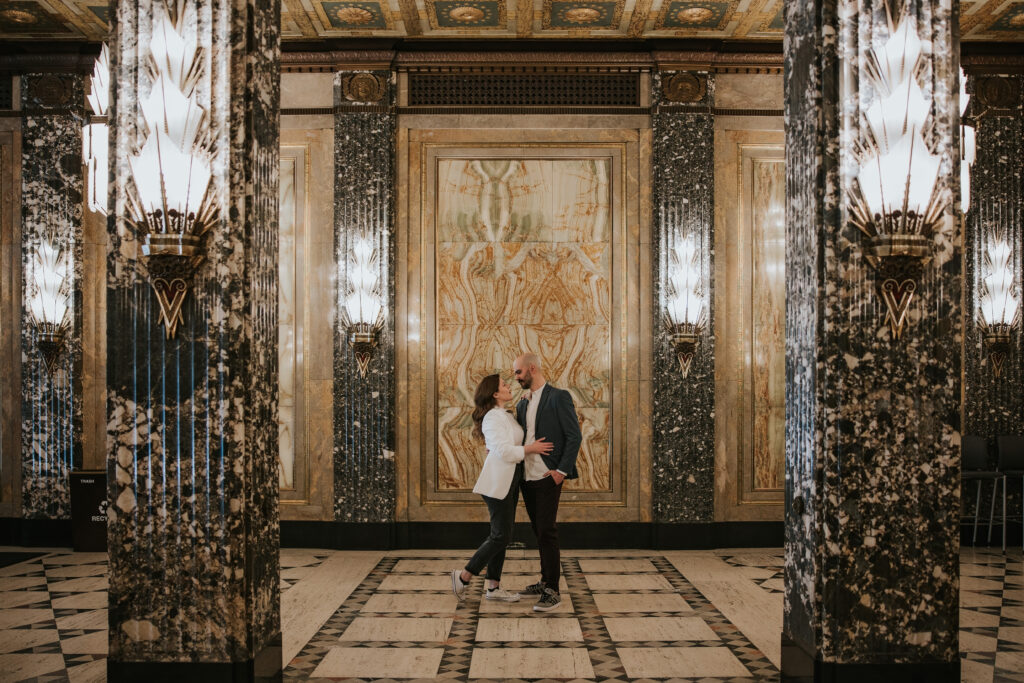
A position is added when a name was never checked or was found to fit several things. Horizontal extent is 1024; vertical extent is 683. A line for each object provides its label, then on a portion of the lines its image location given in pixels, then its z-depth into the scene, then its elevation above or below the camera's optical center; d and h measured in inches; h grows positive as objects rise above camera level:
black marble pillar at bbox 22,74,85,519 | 310.2 +27.6
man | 213.9 -31.9
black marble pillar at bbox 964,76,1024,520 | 313.0 +43.4
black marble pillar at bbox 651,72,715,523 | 303.0 -10.5
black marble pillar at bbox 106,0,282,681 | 143.6 -12.7
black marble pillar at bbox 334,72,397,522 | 300.7 +2.7
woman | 211.2 -32.3
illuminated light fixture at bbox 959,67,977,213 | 228.1 +54.1
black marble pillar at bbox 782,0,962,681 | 143.2 -13.2
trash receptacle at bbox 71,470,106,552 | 293.7 -58.6
